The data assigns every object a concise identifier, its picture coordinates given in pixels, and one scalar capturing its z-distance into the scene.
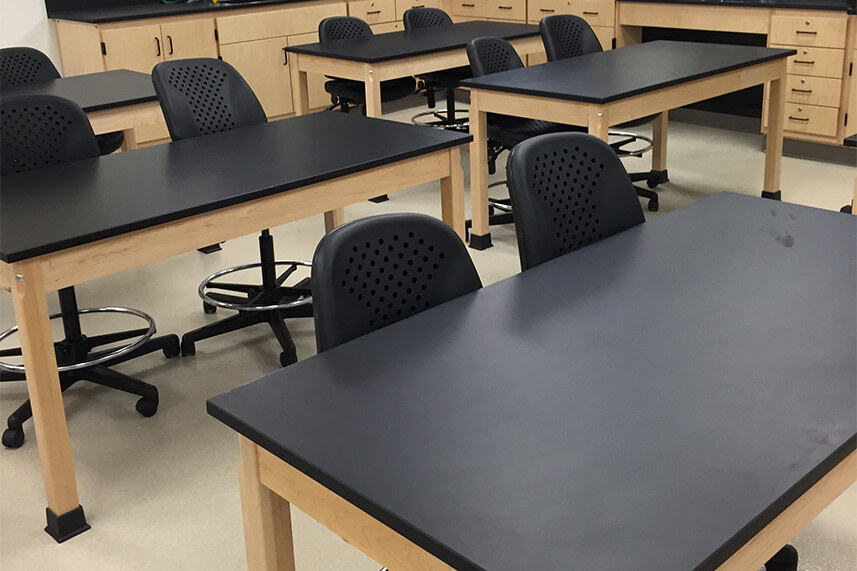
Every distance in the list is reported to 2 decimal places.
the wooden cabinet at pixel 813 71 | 5.19
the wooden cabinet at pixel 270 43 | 6.25
